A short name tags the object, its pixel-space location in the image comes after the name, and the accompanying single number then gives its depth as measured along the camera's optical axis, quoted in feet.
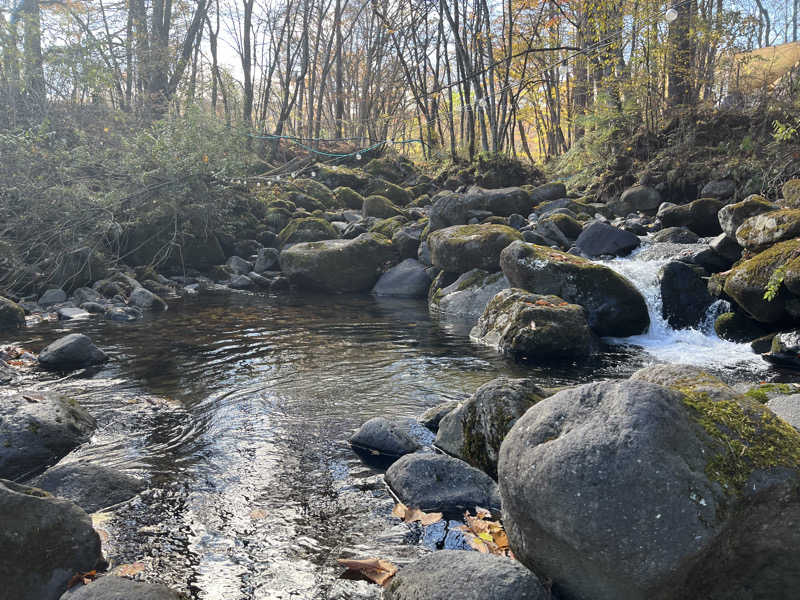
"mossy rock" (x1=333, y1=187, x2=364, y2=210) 65.31
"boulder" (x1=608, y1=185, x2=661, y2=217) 48.08
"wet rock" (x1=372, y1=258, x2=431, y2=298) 44.27
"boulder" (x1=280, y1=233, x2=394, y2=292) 45.44
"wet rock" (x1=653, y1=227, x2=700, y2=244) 38.22
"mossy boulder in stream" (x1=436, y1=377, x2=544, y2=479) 14.38
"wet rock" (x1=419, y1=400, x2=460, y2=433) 17.70
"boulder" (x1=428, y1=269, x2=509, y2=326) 36.52
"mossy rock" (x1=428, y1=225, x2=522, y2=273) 38.04
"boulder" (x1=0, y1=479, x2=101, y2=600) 9.56
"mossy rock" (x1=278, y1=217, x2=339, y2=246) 52.24
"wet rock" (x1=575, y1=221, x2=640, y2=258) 38.96
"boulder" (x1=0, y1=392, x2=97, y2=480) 14.90
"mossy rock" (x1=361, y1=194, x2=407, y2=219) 57.52
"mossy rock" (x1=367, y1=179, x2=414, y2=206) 64.59
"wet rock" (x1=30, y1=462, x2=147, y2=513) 12.92
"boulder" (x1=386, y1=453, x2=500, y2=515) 12.93
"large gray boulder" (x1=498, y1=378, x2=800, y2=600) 7.94
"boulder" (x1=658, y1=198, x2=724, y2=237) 40.47
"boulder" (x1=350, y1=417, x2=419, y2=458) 15.81
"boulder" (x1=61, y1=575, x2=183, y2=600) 9.01
